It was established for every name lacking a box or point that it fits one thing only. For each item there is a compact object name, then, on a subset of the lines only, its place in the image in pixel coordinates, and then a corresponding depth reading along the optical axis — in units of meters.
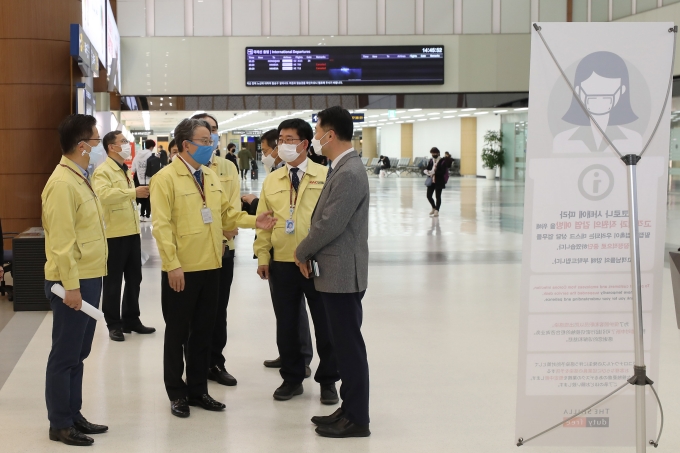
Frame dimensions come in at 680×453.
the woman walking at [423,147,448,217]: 16.75
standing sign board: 3.18
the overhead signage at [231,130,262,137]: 38.78
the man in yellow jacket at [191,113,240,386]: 4.84
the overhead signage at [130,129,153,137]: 36.88
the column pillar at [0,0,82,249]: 8.88
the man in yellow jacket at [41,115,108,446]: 3.58
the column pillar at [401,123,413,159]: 47.22
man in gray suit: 3.79
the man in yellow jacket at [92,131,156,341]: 5.87
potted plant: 37.88
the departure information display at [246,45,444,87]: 20.00
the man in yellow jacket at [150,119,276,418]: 4.09
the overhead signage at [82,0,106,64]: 10.23
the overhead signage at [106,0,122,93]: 14.48
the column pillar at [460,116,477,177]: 40.78
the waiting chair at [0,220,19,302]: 7.52
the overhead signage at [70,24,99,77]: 8.66
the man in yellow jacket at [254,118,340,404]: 4.44
